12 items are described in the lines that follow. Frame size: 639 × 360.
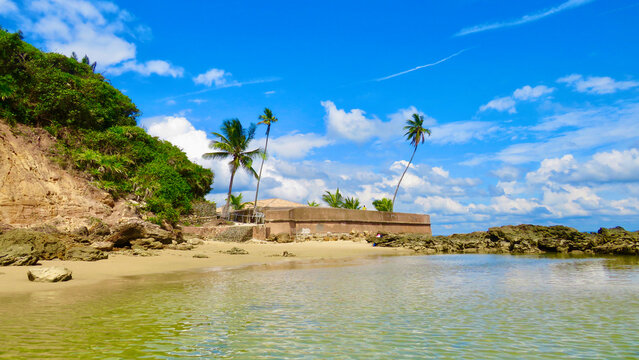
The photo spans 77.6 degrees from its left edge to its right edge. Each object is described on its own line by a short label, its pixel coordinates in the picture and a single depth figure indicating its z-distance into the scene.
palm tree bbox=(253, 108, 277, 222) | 38.47
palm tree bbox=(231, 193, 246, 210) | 49.81
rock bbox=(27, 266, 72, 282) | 8.45
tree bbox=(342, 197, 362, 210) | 48.51
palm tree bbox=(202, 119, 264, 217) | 35.62
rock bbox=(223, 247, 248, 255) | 17.73
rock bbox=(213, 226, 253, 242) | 23.27
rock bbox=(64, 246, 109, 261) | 11.70
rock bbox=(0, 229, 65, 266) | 10.14
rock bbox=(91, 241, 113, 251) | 13.74
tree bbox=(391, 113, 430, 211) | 49.28
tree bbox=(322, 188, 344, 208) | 48.12
